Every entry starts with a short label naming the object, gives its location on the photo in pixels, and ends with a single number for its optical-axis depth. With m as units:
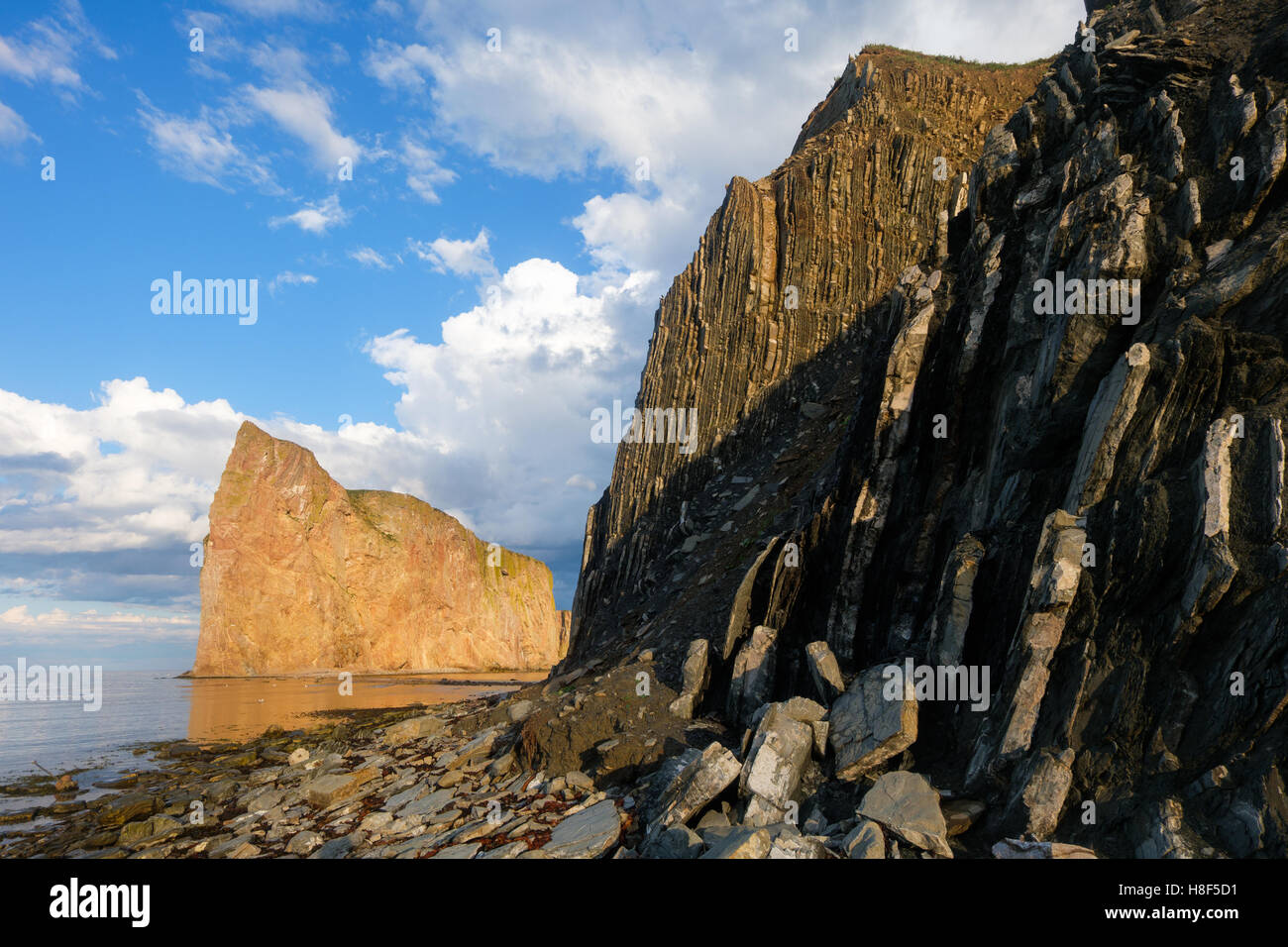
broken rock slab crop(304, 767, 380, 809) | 14.69
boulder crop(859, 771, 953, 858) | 7.17
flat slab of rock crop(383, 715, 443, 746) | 21.31
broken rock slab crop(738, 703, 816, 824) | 9.05
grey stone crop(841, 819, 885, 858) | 7.07
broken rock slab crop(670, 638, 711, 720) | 13.56
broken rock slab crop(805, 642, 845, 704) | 10.97
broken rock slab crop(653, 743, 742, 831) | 8.98
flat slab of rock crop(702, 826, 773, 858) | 6.80
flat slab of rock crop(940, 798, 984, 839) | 7.47
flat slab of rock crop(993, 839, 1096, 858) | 6.32
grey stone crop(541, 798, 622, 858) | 9.06
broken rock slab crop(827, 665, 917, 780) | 9.03
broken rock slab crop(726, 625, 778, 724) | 12.65
